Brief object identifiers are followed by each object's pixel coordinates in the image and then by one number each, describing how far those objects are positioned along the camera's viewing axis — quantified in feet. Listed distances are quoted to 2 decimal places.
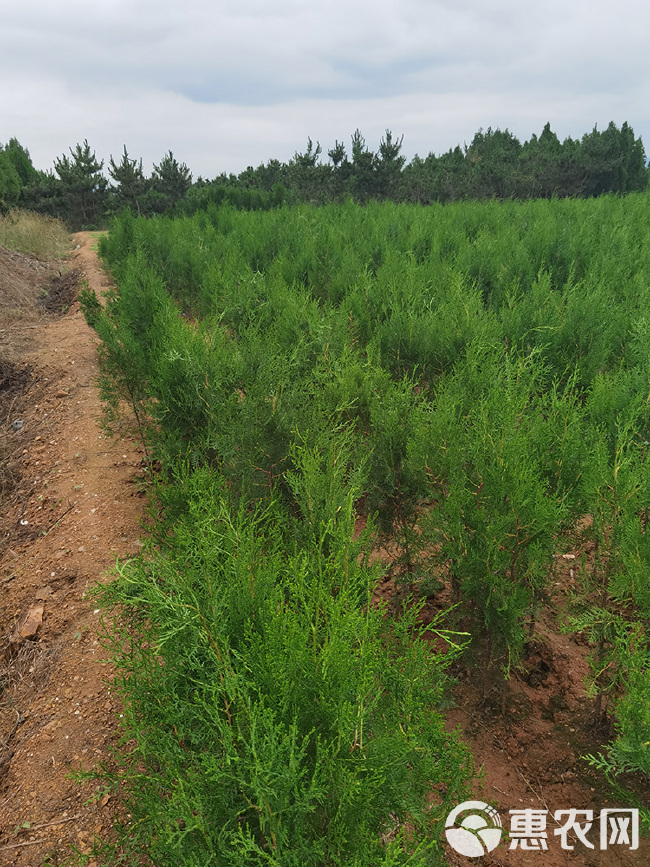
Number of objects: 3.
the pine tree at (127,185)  94.68
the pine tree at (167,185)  97.40
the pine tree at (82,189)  96.84
